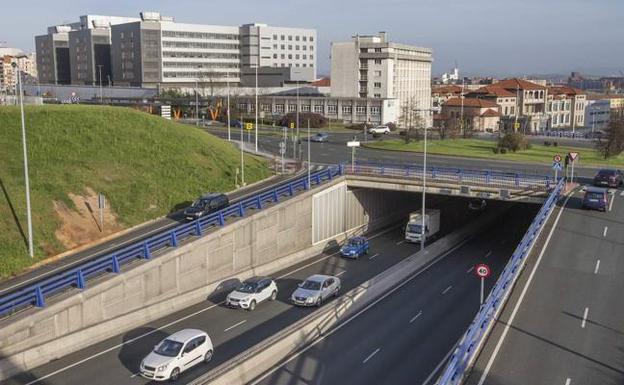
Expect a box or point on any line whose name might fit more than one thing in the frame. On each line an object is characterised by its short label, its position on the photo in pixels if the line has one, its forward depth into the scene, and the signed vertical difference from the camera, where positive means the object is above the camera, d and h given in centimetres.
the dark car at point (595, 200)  3941 -634
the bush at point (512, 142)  7469 -502
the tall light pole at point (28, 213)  3266 -630
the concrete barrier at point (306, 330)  2236 -1014
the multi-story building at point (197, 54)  16162 +1235
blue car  4297 -1054
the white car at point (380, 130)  9595 -485
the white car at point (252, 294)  3161 -1032
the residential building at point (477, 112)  12744 -239
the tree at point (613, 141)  7012 -448
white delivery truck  4656 -972
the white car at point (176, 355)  2319 -1009
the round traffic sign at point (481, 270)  2414 -672
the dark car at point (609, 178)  4856 -611
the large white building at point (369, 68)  13038 +680
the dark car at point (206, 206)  3984 -720
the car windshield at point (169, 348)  2376 -986
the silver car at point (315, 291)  3222 -1032
